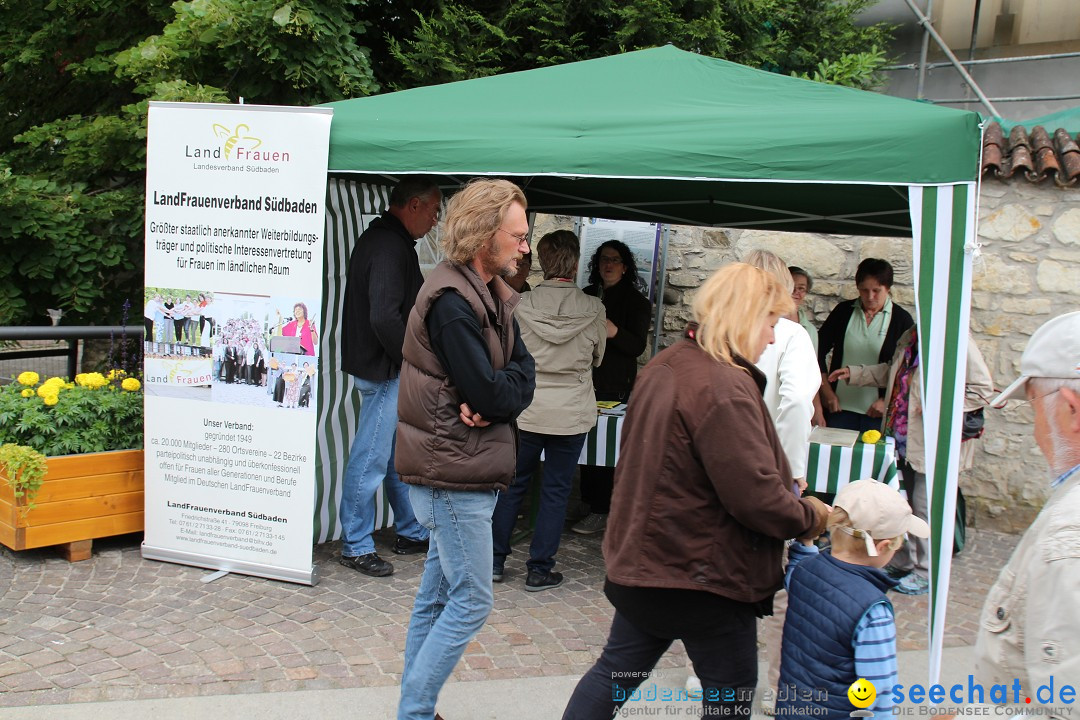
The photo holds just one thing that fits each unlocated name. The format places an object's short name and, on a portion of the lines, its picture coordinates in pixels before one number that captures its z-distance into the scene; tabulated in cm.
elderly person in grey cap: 151
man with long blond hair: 273
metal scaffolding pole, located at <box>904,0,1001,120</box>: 770
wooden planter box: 437
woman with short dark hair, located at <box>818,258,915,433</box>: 550
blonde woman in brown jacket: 224
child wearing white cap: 221
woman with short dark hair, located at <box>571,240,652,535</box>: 556
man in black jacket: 432
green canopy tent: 322
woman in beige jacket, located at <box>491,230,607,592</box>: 442
